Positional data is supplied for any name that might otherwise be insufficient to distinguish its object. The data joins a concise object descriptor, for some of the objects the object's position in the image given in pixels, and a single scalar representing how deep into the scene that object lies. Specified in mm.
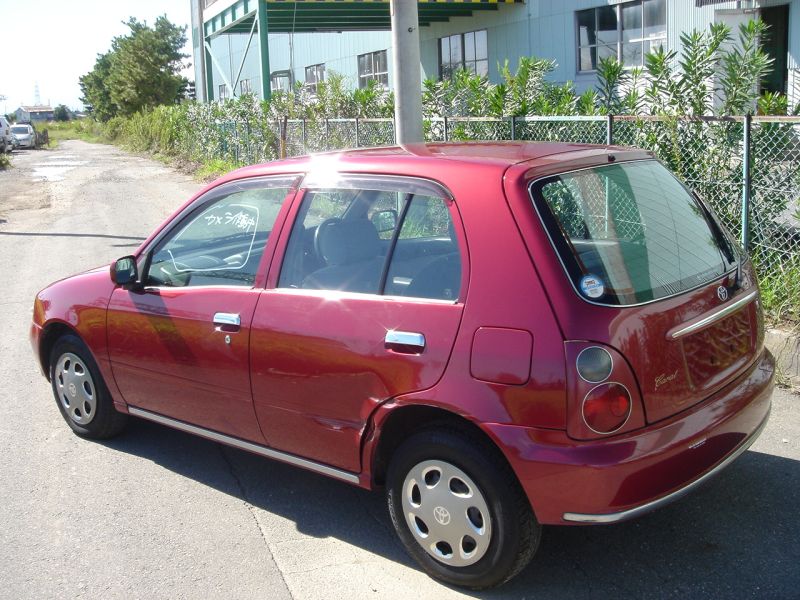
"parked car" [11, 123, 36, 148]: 52031
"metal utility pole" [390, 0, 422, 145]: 7688
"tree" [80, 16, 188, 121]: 53125
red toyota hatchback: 3236
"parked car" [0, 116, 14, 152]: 41056
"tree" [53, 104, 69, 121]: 119375
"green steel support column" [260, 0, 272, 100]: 19805
